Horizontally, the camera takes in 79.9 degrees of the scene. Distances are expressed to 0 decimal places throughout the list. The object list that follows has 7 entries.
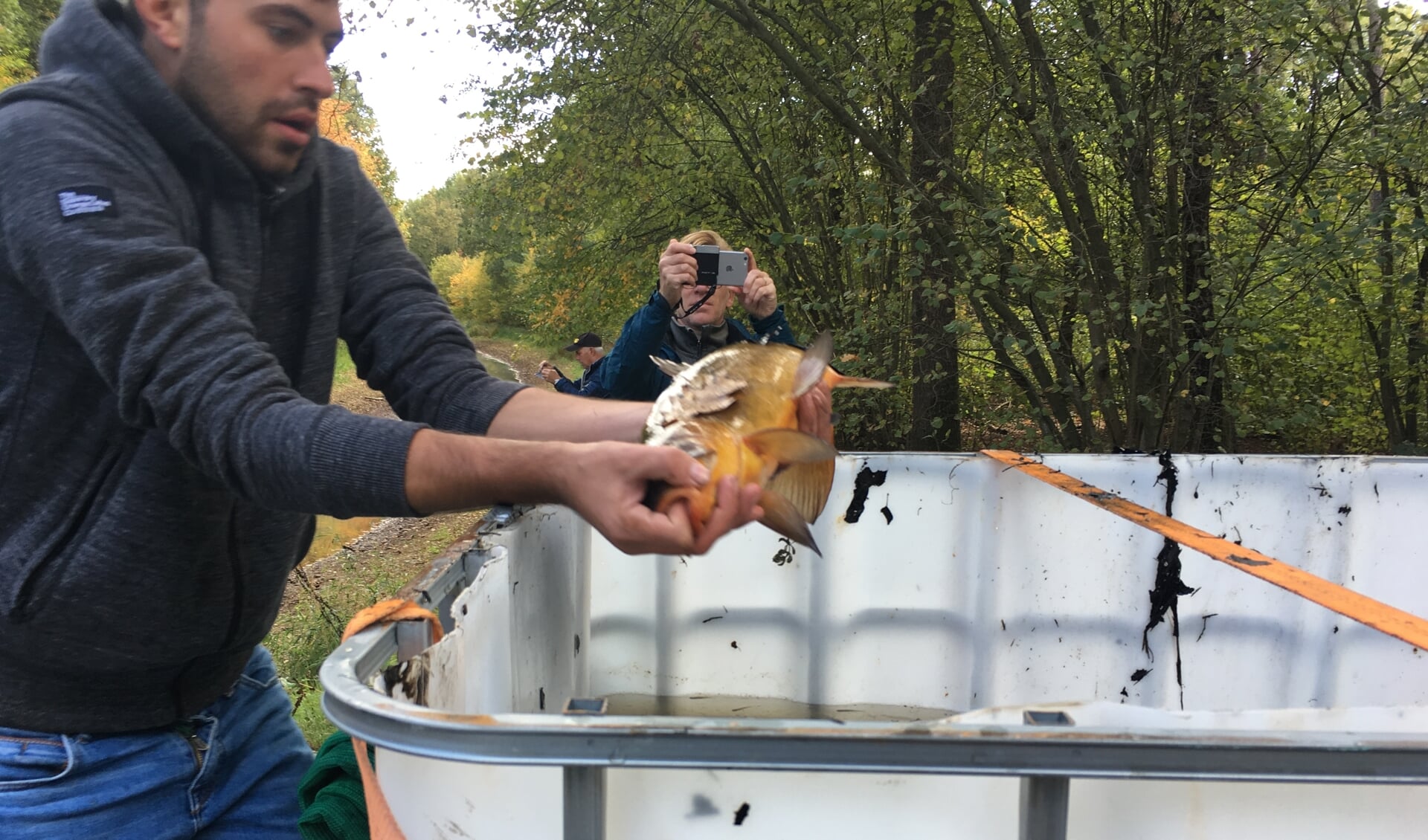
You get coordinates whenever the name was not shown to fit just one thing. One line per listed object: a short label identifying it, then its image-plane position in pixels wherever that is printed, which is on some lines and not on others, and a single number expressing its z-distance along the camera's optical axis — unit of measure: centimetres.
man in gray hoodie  117
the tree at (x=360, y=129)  722
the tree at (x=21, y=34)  1639
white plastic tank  253
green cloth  144
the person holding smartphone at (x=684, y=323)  367
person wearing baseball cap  407
